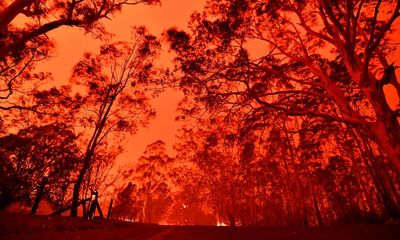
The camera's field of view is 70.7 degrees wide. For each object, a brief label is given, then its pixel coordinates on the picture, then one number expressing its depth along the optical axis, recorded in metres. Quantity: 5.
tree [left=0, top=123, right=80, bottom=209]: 15.33
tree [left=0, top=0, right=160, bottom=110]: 7.36
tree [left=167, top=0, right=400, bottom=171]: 7.34
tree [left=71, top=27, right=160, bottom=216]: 17.06
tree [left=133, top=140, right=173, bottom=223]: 42.44
